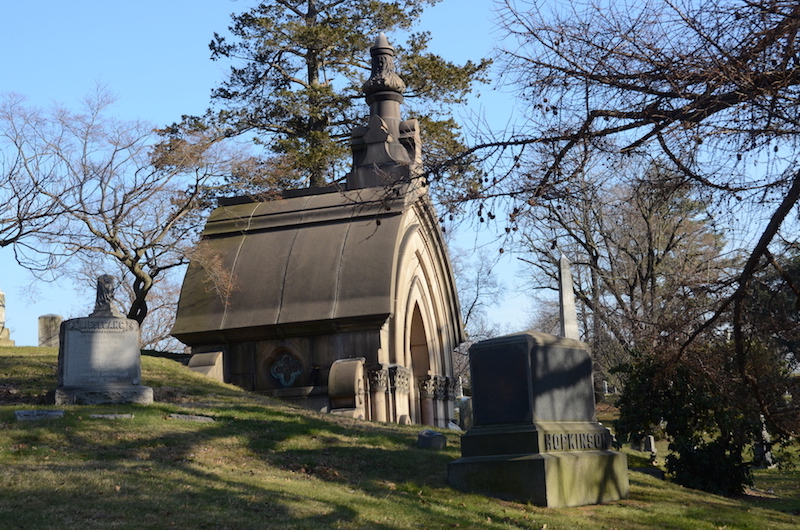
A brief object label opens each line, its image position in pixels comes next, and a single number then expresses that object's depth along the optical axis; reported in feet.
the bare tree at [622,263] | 79.71
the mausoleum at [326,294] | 58.75
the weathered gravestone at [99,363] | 40.75
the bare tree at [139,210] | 62.90
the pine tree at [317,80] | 95.20
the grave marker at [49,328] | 71.97
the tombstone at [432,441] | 39.65
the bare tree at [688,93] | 20.57
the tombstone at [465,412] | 76.20
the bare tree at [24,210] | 61.26
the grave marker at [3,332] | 66.29
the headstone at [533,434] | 32.01
